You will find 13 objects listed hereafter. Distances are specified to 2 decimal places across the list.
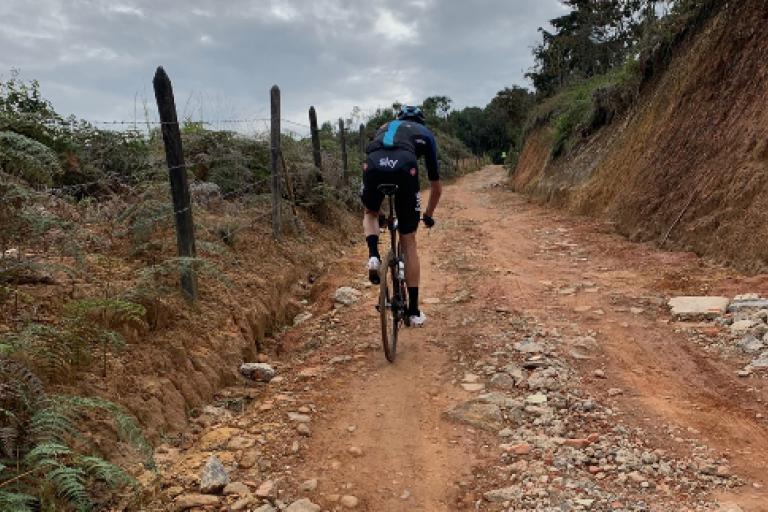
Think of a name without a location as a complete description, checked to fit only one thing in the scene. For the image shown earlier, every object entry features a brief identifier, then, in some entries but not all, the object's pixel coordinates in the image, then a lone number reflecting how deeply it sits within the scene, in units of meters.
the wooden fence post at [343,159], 12.97
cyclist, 4.38
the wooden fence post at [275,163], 7.89
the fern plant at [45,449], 2.34
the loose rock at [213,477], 2.94
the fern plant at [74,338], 2.97
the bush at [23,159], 3.53
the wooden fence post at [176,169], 4.71
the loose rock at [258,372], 4.57
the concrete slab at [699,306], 5.05
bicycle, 4.40
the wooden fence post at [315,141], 10.64
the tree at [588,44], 26.94
